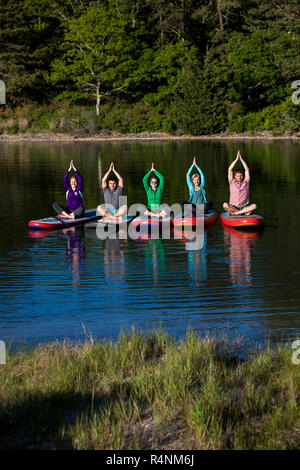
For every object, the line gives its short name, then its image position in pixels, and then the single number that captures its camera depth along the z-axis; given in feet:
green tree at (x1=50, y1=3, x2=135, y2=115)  188.14
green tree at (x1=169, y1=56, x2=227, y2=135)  172.96
